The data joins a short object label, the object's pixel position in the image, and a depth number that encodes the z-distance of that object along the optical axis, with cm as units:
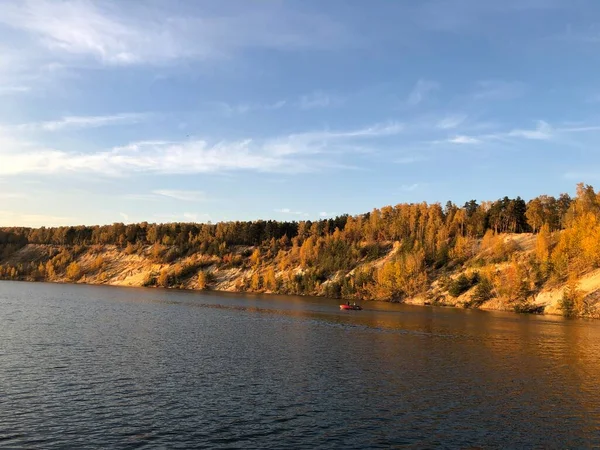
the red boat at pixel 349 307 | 14125
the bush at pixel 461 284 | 17388
